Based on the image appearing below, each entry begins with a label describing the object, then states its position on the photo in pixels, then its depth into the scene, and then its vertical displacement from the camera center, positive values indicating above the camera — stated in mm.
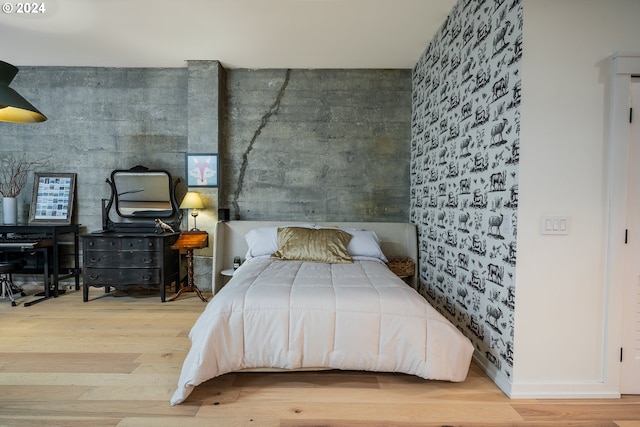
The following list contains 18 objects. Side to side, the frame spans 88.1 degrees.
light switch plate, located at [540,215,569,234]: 1962 -98
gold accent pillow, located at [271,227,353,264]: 3246 -405
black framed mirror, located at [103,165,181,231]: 4176 +74
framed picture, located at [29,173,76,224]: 4215 +52
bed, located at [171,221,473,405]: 2027 -812
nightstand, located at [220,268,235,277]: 3771 -787
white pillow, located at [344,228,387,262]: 3488 -441
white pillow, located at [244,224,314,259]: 3545 -407
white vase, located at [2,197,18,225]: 4039 -102
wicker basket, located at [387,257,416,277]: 3721 -690
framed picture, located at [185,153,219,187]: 4043 +415
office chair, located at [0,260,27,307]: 3588 -915
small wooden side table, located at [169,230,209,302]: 3791 -476
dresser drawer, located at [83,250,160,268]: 3732 -632
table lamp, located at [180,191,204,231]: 3846 +20
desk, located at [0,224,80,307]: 3789 -513
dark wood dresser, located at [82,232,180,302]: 3727 -642
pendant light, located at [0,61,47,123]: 1836 +617
